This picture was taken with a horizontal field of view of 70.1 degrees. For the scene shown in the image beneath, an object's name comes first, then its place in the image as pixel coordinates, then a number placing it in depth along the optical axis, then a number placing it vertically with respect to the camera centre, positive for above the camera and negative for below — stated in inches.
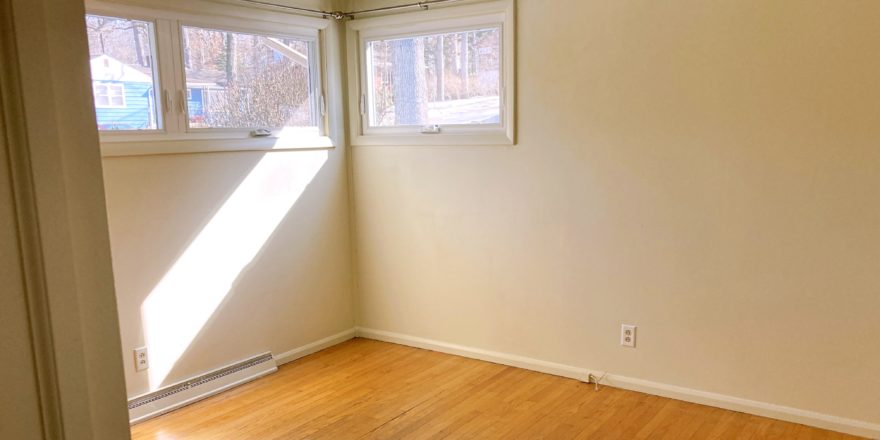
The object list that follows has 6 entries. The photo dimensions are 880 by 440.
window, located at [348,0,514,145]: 139.7 +14.3
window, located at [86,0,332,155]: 115.6 +13.1
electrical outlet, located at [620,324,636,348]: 128.7 -41.5
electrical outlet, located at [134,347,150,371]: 120.1 -41.5
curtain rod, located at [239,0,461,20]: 144.9 +30.5
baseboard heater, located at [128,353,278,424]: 120.1 -50.5
